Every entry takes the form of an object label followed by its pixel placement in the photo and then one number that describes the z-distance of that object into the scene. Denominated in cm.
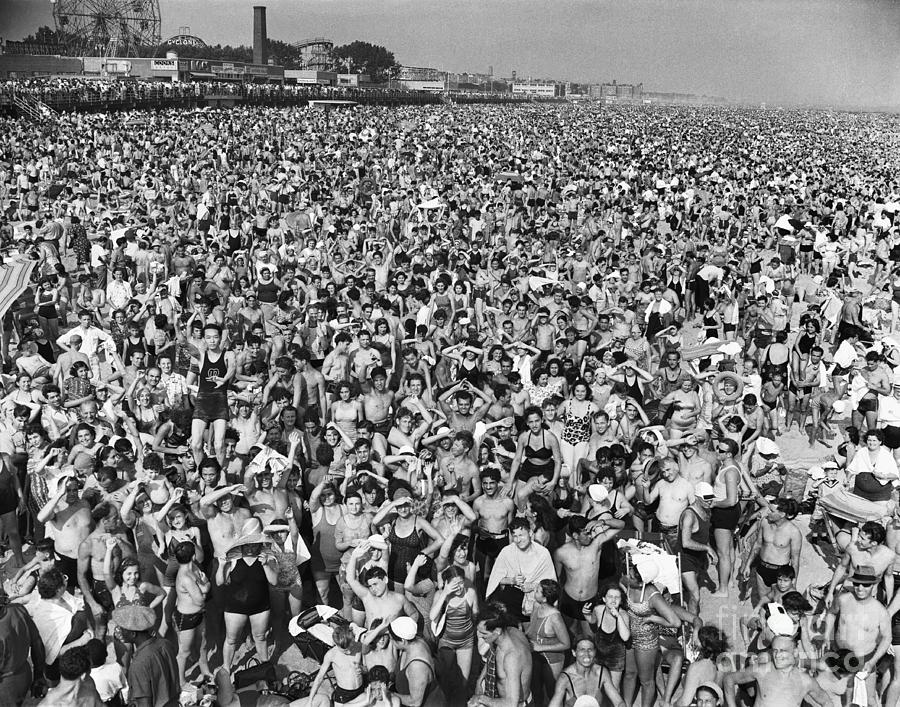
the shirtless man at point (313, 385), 775
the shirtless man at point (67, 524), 522
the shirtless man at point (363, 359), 796
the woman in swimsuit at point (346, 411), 679
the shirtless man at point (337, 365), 798
